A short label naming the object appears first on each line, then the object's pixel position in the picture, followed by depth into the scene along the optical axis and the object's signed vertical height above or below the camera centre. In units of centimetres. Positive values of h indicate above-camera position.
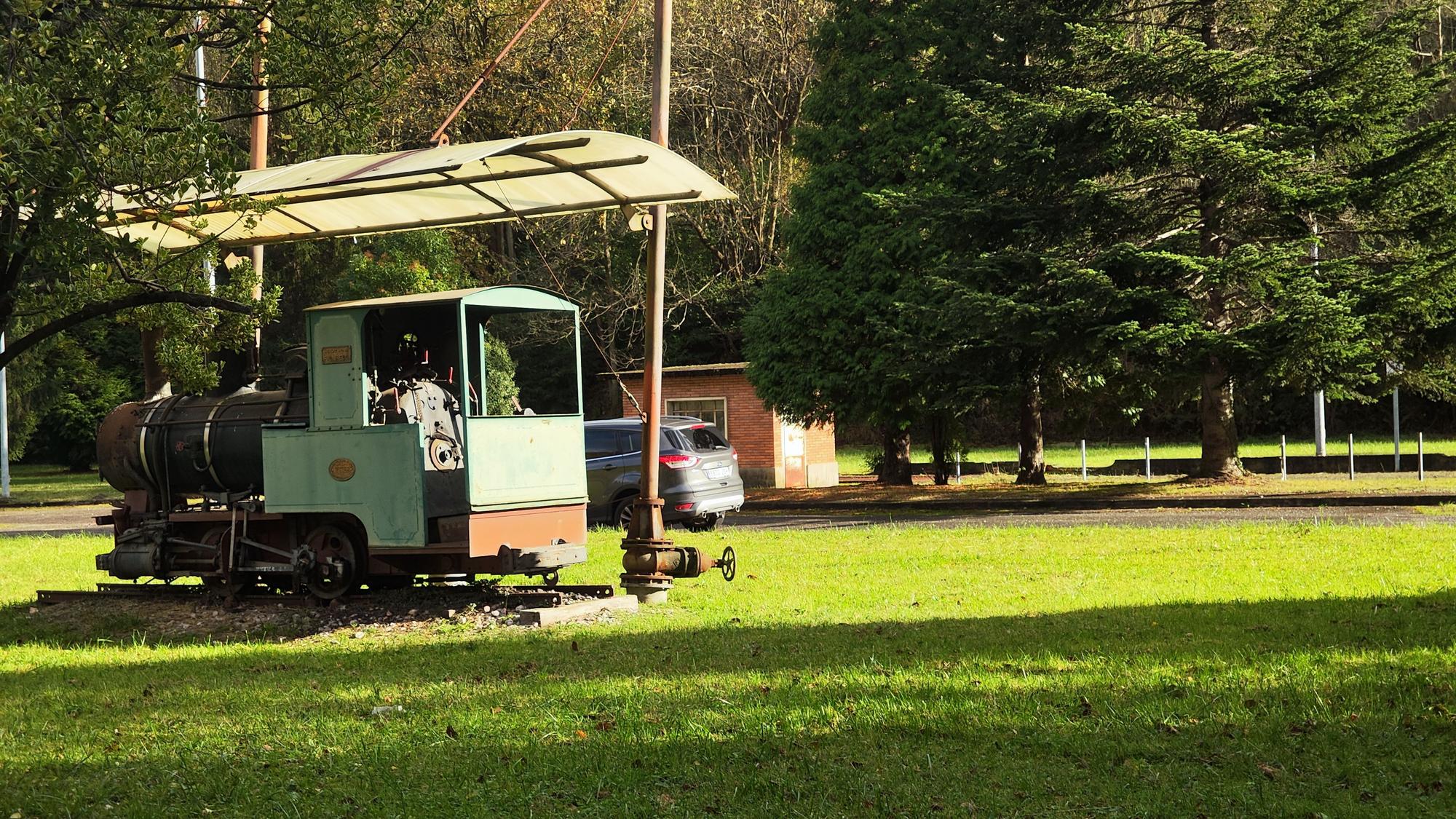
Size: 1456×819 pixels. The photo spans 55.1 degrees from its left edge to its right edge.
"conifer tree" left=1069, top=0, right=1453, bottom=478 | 2294 +435
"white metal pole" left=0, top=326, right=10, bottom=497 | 3975 +19
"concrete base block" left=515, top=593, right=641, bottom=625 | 1141 -136
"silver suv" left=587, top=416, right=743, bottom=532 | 2064 -38
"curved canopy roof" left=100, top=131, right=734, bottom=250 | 1016 +217
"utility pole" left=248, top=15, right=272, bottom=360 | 1432 +367
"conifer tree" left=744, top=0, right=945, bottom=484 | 2922 +432
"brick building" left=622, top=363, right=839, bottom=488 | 3297 +51
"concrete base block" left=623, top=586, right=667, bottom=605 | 1248 -133
